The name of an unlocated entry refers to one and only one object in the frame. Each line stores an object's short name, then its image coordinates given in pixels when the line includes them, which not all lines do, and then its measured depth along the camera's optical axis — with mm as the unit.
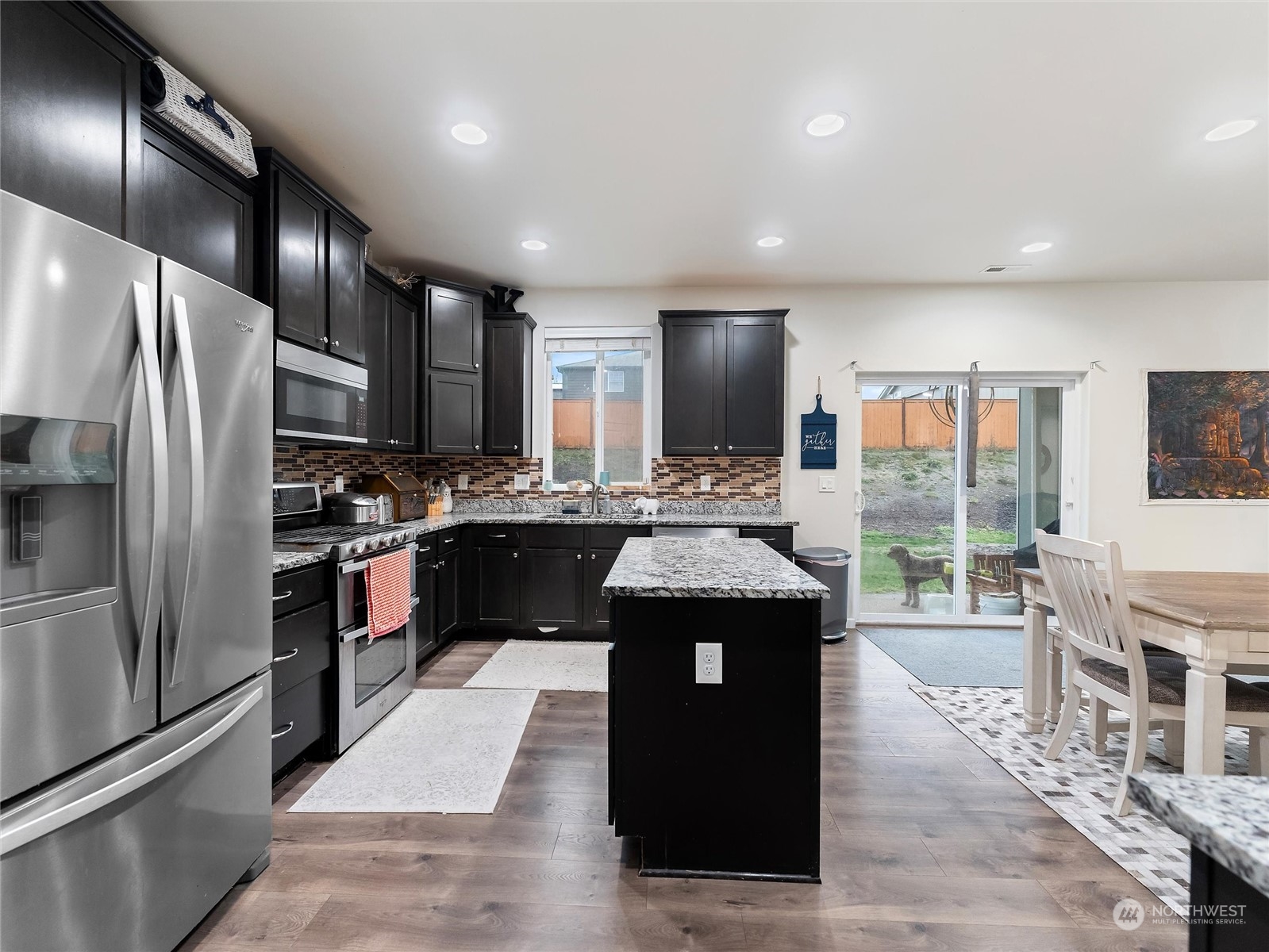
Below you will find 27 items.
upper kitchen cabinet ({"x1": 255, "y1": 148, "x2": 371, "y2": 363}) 2355
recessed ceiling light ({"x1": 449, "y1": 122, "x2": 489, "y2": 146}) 2361
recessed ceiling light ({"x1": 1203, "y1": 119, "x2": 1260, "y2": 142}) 2330
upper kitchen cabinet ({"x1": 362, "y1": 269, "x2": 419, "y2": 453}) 3414
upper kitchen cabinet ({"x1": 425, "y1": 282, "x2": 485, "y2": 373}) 3998
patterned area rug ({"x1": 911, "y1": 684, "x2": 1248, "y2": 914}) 1728
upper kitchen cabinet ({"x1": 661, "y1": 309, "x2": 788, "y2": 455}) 4250
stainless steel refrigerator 1048
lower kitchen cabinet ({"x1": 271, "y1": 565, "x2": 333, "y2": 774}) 2051
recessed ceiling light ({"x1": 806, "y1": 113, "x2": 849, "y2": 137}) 2275
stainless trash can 4121
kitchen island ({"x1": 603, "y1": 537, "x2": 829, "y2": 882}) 1630
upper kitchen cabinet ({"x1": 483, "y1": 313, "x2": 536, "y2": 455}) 4375
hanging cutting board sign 4477
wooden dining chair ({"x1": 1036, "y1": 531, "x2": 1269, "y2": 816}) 1973
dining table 1785
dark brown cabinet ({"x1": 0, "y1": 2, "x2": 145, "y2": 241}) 1380
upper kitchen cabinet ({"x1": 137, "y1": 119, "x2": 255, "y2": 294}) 1851
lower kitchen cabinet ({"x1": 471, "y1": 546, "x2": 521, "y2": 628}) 4051
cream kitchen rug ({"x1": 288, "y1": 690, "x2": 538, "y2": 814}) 2045
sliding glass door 4562
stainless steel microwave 2408
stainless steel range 2393
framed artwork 4270
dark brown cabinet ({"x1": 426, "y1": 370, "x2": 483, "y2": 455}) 4027
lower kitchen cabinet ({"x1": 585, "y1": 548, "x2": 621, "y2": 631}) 4020
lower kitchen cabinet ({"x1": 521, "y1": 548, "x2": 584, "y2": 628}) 4035
